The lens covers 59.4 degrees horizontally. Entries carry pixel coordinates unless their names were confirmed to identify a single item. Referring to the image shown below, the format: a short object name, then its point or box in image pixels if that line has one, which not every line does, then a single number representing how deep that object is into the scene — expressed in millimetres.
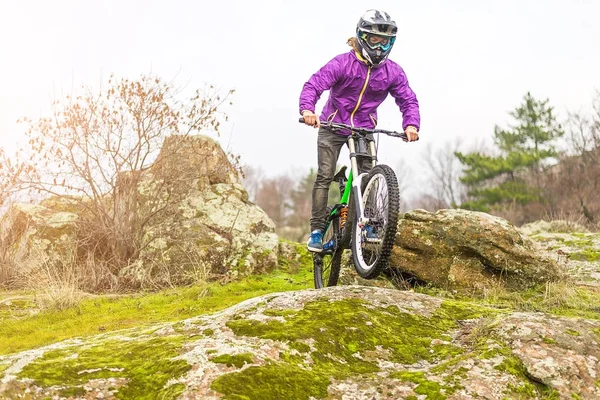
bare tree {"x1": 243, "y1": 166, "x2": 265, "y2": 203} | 65956
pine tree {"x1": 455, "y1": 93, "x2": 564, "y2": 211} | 31906
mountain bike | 4375
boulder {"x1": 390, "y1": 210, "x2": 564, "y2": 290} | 6598
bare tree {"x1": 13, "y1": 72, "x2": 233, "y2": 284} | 8789
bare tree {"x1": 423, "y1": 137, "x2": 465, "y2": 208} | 43125
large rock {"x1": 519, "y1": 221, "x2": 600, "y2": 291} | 7436
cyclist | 5105
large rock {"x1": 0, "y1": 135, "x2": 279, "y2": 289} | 8984
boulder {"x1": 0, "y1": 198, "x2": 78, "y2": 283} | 9133
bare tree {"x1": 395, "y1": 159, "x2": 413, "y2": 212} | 50766
